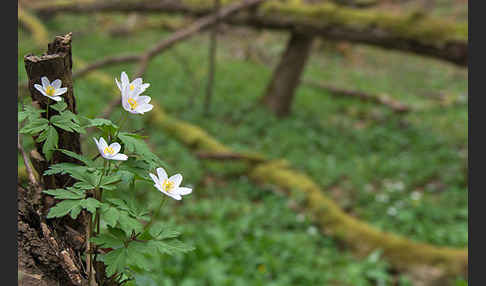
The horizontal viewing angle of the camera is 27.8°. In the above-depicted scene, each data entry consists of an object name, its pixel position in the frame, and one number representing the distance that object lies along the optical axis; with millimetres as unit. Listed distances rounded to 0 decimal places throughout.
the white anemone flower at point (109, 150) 743
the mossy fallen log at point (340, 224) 3203
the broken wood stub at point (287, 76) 6612
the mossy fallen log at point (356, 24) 5028
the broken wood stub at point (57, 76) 770
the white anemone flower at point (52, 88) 758
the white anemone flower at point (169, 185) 762
